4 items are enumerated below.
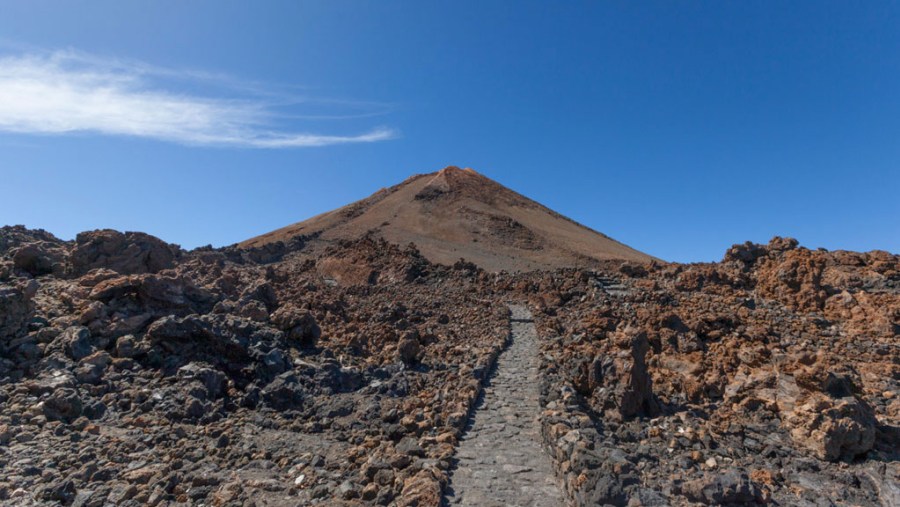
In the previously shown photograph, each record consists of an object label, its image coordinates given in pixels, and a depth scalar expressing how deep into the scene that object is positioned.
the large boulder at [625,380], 7.82
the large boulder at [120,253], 13.91
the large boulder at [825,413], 5.96
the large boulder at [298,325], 11.68
